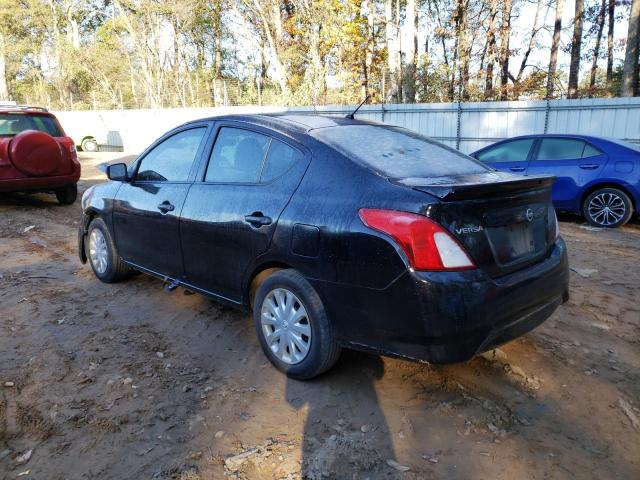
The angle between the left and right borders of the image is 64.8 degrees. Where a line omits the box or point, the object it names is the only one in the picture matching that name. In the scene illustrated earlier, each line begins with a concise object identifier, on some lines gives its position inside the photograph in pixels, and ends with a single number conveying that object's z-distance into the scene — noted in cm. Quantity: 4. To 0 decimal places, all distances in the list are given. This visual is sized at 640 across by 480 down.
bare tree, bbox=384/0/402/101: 1980
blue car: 730
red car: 829
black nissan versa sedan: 242
